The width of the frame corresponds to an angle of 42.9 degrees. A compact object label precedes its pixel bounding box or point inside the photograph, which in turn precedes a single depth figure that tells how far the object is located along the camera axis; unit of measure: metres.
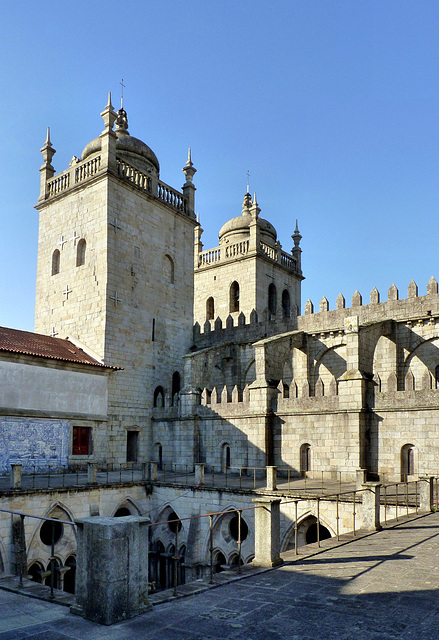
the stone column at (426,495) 16.81
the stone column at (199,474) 23.55
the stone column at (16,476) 20.02
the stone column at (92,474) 23.03
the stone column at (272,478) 21.02
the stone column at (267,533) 10.05
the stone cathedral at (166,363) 23.88
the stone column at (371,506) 13.49
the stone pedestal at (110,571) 7.18
